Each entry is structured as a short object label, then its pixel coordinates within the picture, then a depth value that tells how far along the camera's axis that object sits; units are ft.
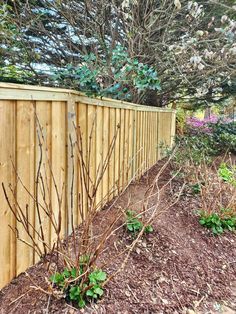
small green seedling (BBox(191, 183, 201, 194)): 14.29
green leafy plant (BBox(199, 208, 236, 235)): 11.18
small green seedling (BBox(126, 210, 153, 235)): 9.49
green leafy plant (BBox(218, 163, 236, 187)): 15.13
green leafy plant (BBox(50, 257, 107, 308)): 6.11
